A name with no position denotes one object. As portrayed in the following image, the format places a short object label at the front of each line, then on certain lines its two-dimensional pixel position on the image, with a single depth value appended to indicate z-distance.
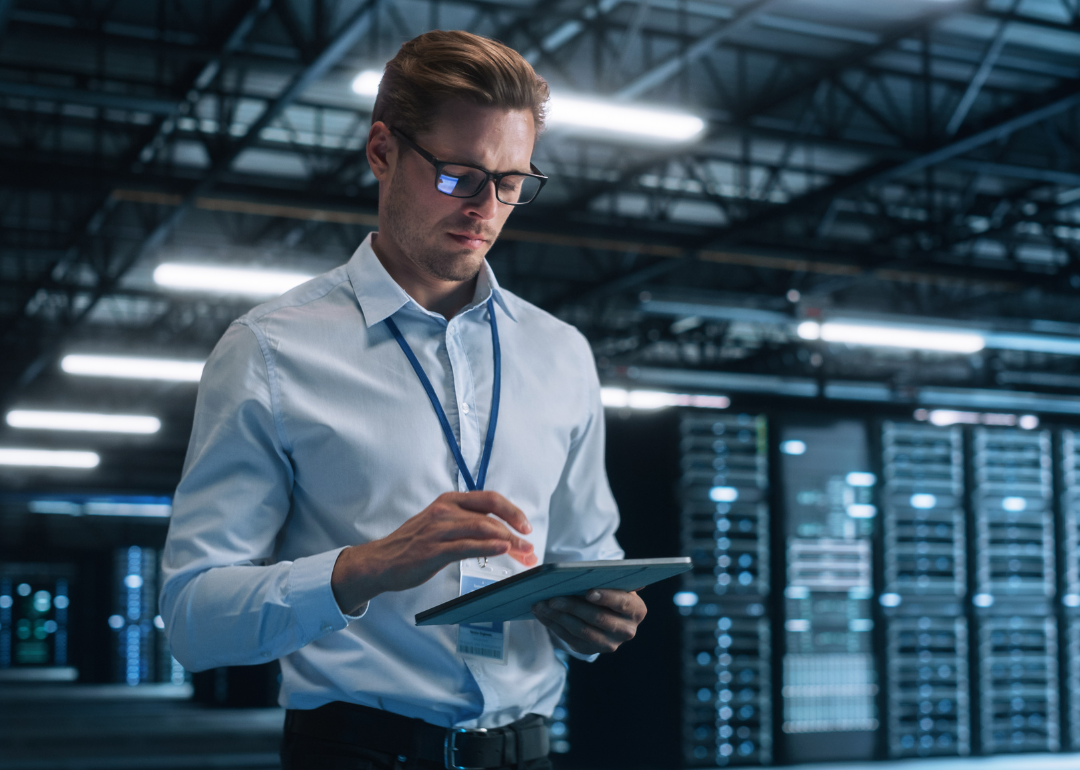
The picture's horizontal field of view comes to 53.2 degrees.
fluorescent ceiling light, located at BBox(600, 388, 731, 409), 6.75
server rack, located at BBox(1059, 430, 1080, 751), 7.38
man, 1.18
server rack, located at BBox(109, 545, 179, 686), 20.45
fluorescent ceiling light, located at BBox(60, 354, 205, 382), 11.16
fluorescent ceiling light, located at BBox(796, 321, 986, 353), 10.15
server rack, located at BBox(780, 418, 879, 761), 6.66
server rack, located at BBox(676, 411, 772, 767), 6.43
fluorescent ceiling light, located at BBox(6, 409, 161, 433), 14.18
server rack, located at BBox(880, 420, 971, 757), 7.00
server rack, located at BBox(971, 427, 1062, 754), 7.24
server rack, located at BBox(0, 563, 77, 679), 25.20
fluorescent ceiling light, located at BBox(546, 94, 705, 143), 5.89
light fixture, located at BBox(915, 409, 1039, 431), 7.27
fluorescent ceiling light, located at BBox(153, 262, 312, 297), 8.33
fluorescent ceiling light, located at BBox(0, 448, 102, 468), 16.05
